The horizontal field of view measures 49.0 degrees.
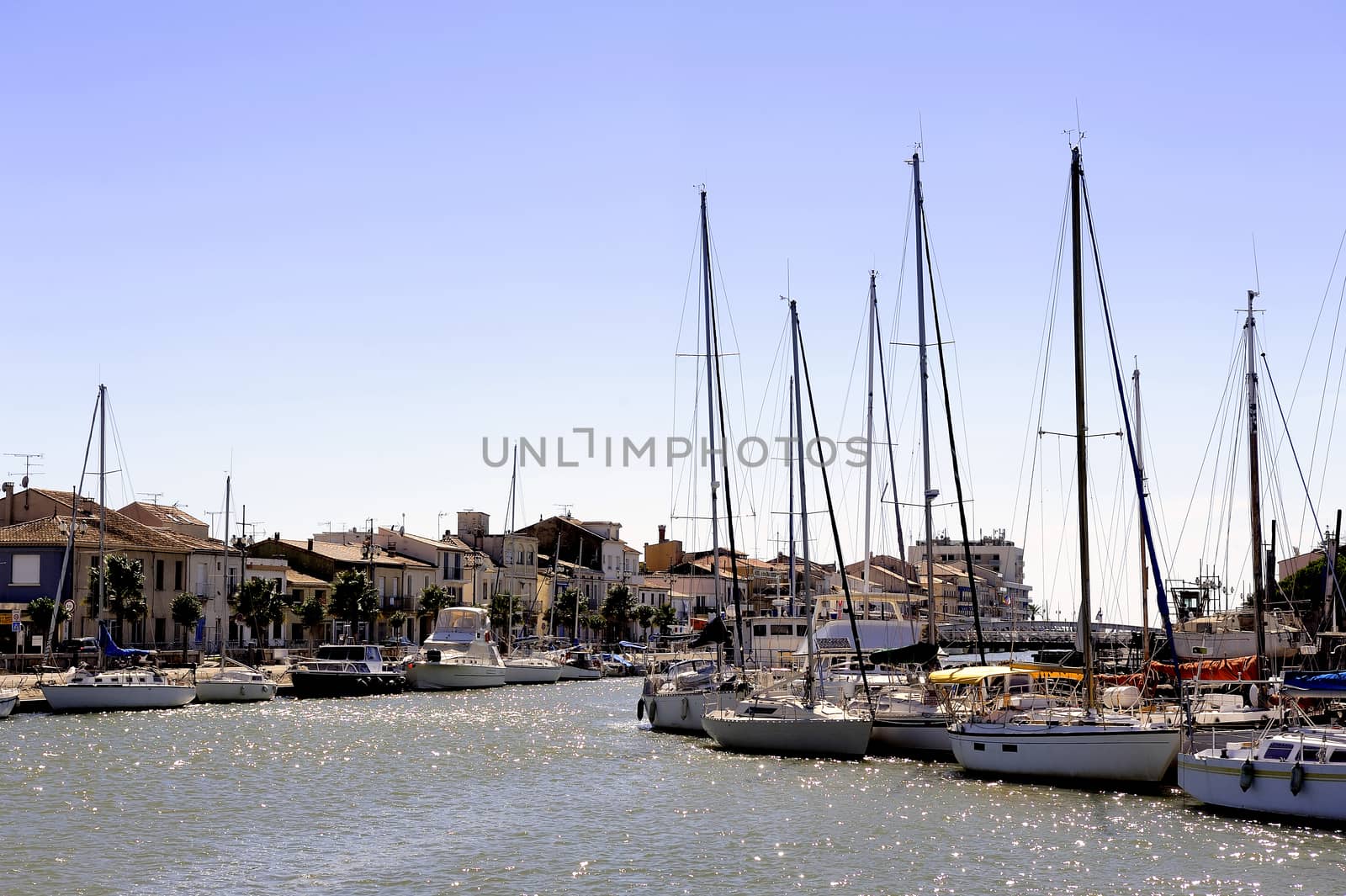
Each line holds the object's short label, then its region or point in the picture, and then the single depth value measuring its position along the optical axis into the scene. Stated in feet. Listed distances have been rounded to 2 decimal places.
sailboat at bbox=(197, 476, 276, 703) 225.97
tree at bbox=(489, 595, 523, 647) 386.11
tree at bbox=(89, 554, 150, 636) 267.18
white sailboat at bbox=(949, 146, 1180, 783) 109.81
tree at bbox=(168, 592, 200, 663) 279.69
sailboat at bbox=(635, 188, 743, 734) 168.66
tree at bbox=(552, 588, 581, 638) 433.48
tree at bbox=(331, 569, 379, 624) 328.49
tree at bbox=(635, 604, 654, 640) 448.65
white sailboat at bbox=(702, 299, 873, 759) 134.62
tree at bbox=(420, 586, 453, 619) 369.09
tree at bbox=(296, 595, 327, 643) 328.70
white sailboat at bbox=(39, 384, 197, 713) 199.00
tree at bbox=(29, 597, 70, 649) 254.27
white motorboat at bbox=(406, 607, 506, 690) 271.69
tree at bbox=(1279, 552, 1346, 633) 223.71
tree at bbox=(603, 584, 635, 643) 434.30
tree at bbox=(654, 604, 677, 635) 467.11
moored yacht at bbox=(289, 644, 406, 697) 247.09
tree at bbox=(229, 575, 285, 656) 298.76
